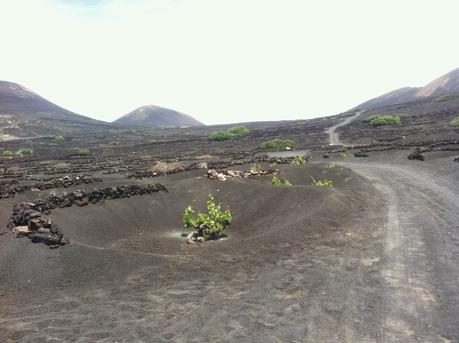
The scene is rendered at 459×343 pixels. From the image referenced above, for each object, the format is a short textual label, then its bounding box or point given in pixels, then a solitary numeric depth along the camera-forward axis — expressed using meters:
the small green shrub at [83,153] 58.78
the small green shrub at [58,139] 92.65
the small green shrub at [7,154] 62.25
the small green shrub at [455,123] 50.99
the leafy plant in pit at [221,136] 74.07
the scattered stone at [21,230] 12.37
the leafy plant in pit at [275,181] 21.90
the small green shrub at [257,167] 26.34
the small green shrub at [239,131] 81.81
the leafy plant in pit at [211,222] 14.42
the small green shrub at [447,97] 88.44
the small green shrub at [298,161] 32.38
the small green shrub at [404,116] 71.91
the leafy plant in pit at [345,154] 37.78
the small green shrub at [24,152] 63.93
